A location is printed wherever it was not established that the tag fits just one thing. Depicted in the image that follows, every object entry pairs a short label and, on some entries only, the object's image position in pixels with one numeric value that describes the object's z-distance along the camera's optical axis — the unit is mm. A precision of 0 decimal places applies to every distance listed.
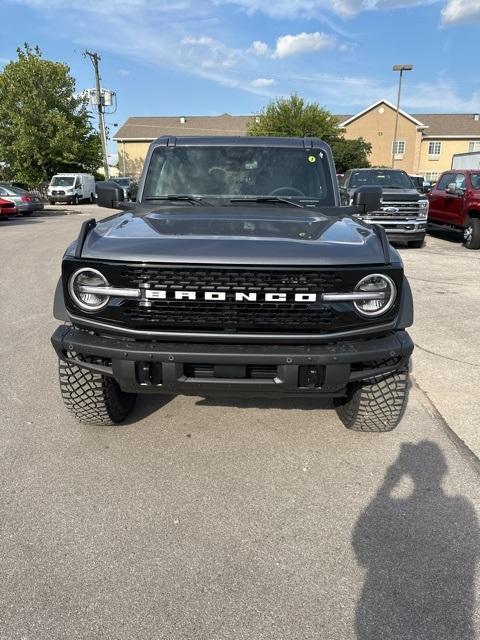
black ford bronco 2496
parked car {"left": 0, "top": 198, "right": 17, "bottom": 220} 19594
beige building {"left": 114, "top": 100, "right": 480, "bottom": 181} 53344
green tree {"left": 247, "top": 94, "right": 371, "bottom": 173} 38594
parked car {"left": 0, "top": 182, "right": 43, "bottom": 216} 22000
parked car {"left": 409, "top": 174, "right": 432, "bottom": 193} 12760
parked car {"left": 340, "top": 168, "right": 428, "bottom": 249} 11484
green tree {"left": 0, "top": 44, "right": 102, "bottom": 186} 33625
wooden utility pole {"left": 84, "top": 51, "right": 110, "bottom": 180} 36906
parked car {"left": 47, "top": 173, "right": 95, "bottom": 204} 31766
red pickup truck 12242
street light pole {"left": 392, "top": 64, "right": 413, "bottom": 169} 37844
